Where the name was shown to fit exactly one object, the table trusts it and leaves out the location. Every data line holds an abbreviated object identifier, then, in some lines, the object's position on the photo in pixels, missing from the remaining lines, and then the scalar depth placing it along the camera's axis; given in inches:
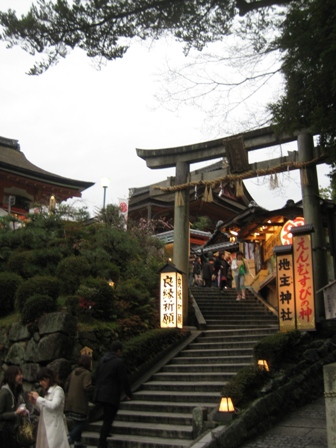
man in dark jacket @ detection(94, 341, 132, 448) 327.6
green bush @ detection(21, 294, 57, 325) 466.6
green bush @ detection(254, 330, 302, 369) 406.3
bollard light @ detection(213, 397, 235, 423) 336.8
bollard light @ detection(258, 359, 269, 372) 395.2
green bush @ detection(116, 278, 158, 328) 541.8
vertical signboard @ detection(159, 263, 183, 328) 556.7
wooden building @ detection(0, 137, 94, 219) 1109.9
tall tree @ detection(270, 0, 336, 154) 334.3
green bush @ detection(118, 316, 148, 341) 504.2
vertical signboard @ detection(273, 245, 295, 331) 488.4
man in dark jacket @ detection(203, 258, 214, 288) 879.7
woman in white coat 237.3
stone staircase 357.7
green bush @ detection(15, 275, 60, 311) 500.4
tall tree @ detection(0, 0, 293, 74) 342.0
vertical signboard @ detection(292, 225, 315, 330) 476.7
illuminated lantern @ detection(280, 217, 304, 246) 821.2
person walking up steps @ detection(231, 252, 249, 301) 726.5
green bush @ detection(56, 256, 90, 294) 561.3
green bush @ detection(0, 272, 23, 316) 556.1
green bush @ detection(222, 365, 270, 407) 358.3
